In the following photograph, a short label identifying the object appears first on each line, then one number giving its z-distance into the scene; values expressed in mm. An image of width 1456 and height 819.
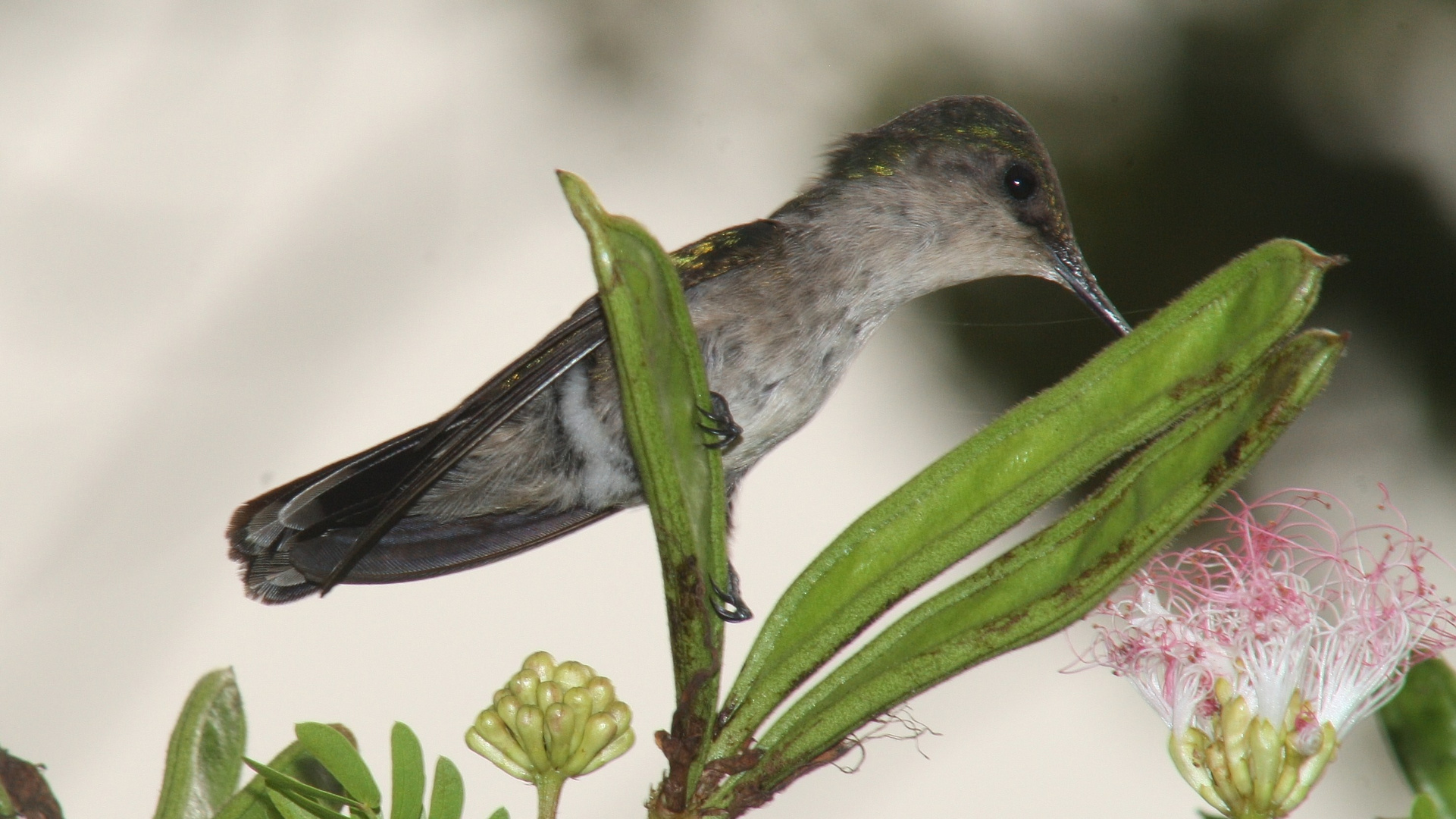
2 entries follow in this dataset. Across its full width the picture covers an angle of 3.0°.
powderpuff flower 2699
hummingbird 2766
